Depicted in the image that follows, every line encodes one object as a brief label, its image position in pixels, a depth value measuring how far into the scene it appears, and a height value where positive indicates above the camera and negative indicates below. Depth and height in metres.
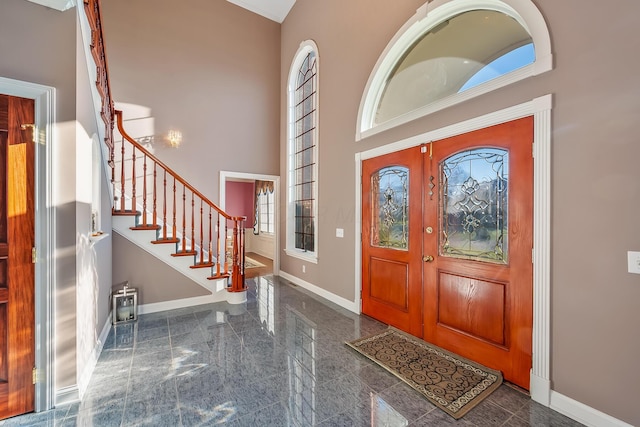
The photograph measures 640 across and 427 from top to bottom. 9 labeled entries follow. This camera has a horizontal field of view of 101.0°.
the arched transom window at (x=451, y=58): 2.10 +1.55
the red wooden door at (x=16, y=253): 1.72 -0.27
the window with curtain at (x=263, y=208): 8.04 +0.11
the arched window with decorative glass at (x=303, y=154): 4.73 +1.12
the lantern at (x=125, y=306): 3.23 -1.16
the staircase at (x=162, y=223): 3.38 -0.15
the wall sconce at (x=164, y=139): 4.16 +1.17
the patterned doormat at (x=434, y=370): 1.92 -1.36
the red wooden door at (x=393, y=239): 2.86 -0.33
